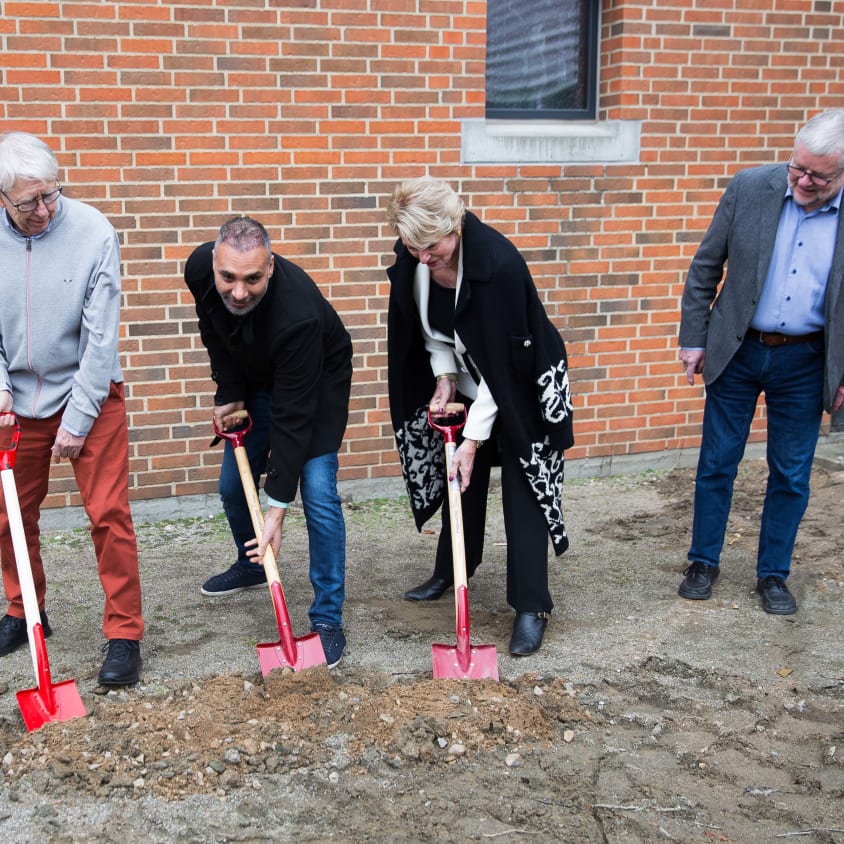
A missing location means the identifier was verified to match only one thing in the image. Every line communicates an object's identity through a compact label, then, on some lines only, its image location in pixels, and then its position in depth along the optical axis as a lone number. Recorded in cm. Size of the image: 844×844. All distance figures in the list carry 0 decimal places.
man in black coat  343
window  594
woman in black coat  367
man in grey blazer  411
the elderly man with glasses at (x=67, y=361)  344
